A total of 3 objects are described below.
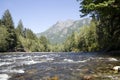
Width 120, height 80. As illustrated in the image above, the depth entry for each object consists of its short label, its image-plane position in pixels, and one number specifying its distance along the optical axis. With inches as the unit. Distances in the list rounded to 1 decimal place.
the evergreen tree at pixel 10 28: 1505.2
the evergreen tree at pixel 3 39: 1356.5
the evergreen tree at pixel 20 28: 2015.8
